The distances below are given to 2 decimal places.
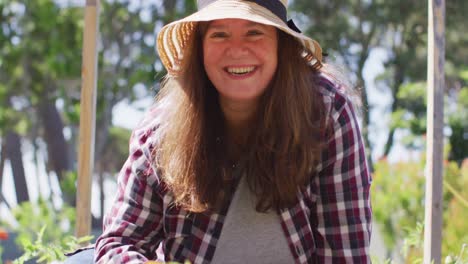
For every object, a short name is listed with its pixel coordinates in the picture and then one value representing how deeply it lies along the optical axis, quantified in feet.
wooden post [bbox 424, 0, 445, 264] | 7.78
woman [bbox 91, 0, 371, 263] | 6.10
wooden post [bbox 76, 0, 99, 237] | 8.75
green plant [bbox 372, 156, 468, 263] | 14.32
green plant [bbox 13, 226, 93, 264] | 7.22
